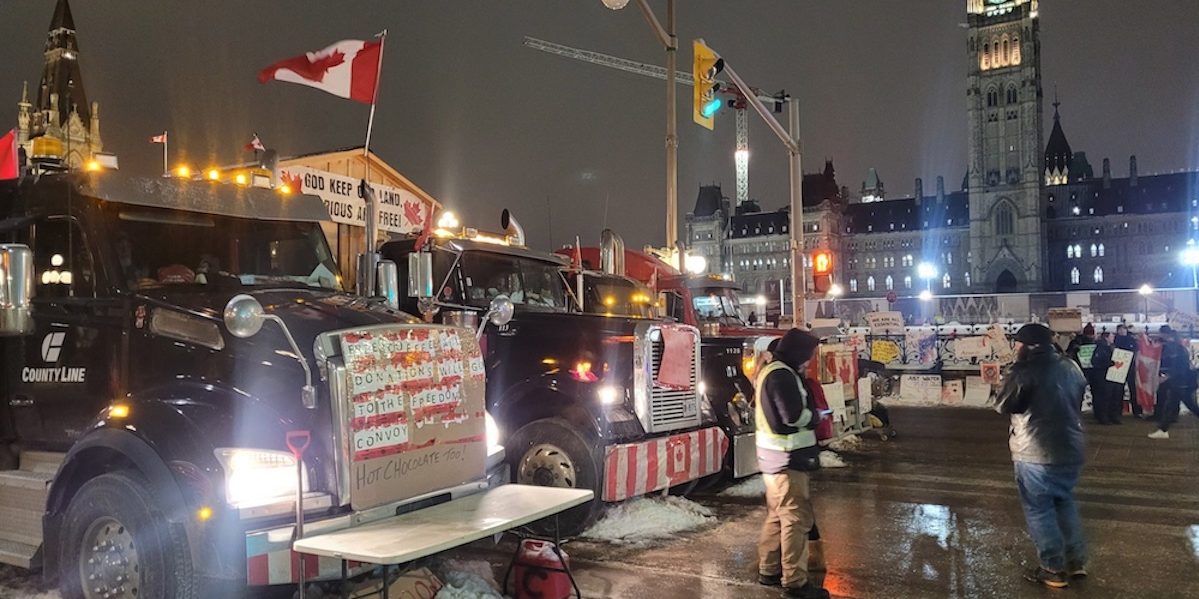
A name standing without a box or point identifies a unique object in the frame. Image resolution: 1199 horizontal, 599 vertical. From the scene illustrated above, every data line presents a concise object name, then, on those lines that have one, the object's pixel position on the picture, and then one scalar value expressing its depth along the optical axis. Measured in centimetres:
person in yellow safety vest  605
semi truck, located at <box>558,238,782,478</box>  902
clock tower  11925
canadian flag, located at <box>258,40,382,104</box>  895
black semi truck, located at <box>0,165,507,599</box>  453
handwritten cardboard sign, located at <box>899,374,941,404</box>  2059
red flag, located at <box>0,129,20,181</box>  905
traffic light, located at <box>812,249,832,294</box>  1973
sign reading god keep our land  1236
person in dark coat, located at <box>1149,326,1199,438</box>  1470
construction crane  1914
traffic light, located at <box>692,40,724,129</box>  1578
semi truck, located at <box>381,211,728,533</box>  755
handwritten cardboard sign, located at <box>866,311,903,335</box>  2341
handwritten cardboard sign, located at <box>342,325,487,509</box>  464
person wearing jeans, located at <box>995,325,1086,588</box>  624
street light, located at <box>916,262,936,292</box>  12405
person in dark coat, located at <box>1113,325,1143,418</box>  1748
